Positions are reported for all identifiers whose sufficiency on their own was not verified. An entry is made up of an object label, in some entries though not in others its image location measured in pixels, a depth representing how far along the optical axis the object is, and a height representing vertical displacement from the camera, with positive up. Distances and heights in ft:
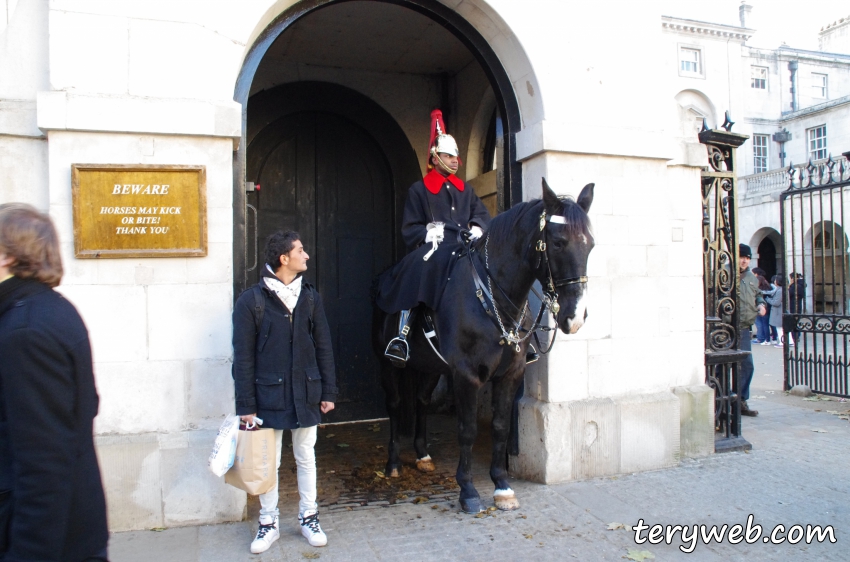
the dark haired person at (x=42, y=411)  6.10 -1.15
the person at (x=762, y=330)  57.88 -4.12
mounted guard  16.05 +1.64
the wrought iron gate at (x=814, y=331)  27.27 -2.06
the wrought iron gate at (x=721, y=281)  20.06 +0.19
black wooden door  24.47 +3.25
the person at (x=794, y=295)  29.46 -0.47
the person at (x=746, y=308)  25.40 -0.96
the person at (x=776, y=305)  54.08 -1.68
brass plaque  13.53 +1.92
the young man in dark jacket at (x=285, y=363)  12.42 -1.41
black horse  13.03 -0.24
